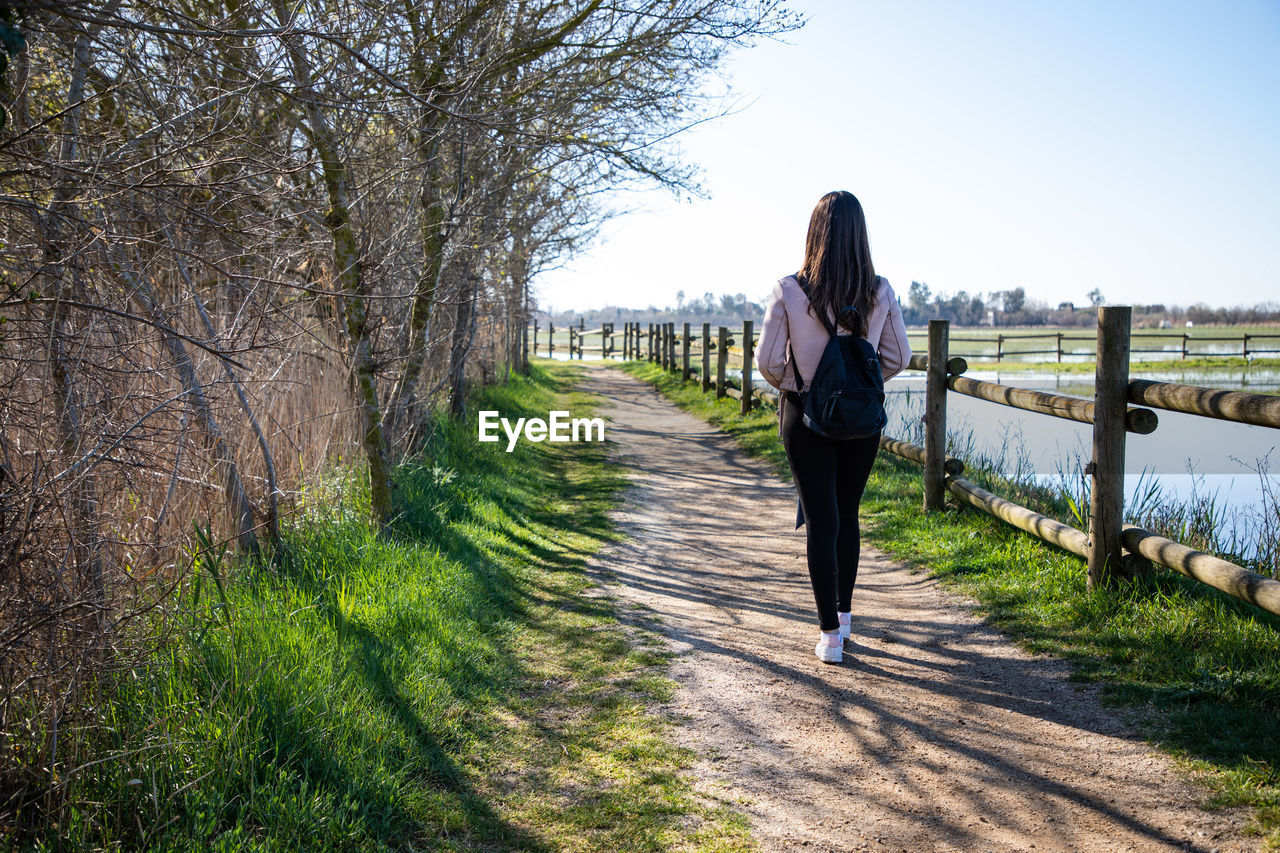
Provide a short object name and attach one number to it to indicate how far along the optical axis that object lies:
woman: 4.19
